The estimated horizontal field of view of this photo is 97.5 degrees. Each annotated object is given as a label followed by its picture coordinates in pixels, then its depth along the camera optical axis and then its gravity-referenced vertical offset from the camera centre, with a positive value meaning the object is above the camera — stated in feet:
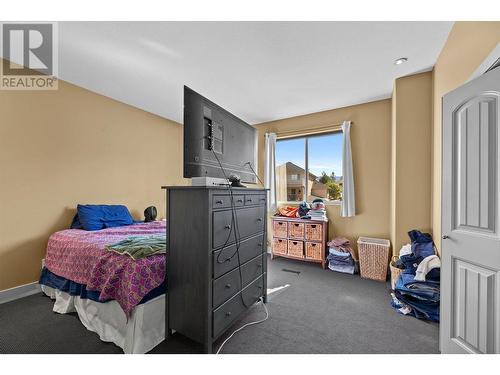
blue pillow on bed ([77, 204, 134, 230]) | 8.75 -1.29
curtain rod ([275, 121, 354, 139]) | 12.18 +3.32
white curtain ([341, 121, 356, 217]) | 11.25 +0.60
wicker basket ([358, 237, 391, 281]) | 9.67 -3.20
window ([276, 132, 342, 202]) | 12.63 +1.20
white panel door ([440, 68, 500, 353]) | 4.13 -0.64
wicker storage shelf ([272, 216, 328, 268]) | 11.33 -2.79
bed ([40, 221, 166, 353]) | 4.91 -2.65
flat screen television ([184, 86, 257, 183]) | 5.14 +1.28
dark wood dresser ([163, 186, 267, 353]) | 4.82 -1.81
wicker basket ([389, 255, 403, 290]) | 7.96 -3.17
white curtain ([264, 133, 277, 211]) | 13.80 +1.20
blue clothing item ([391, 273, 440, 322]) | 6.46 -3.31
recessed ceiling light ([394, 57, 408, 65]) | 7.49 +4.43
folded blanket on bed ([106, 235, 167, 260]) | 5.29 -1.58
